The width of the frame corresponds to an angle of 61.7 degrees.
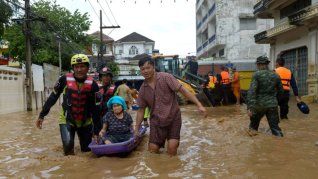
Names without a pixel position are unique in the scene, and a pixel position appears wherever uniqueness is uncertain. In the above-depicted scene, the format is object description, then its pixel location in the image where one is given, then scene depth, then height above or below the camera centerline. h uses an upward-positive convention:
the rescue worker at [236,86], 11.01 -0.47
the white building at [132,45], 53.12 +6.29
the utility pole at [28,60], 12.55 +0.89
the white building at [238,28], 26.00 +4.52
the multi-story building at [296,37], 11.90 +2.00
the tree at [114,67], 28.16 +1.09
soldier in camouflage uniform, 4.85 -0.34
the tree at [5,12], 10.32 +2.88
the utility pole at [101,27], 24.41 +4.65
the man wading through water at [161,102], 3.90 -0.38
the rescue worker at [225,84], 11.21 -0.38
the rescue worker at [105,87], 5.15 -0.20
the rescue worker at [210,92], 11.23 -0.71
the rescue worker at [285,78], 6.27 -0.10
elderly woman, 4.50 -0.78
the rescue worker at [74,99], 4.11 -0.34
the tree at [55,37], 21.85 +3.56
